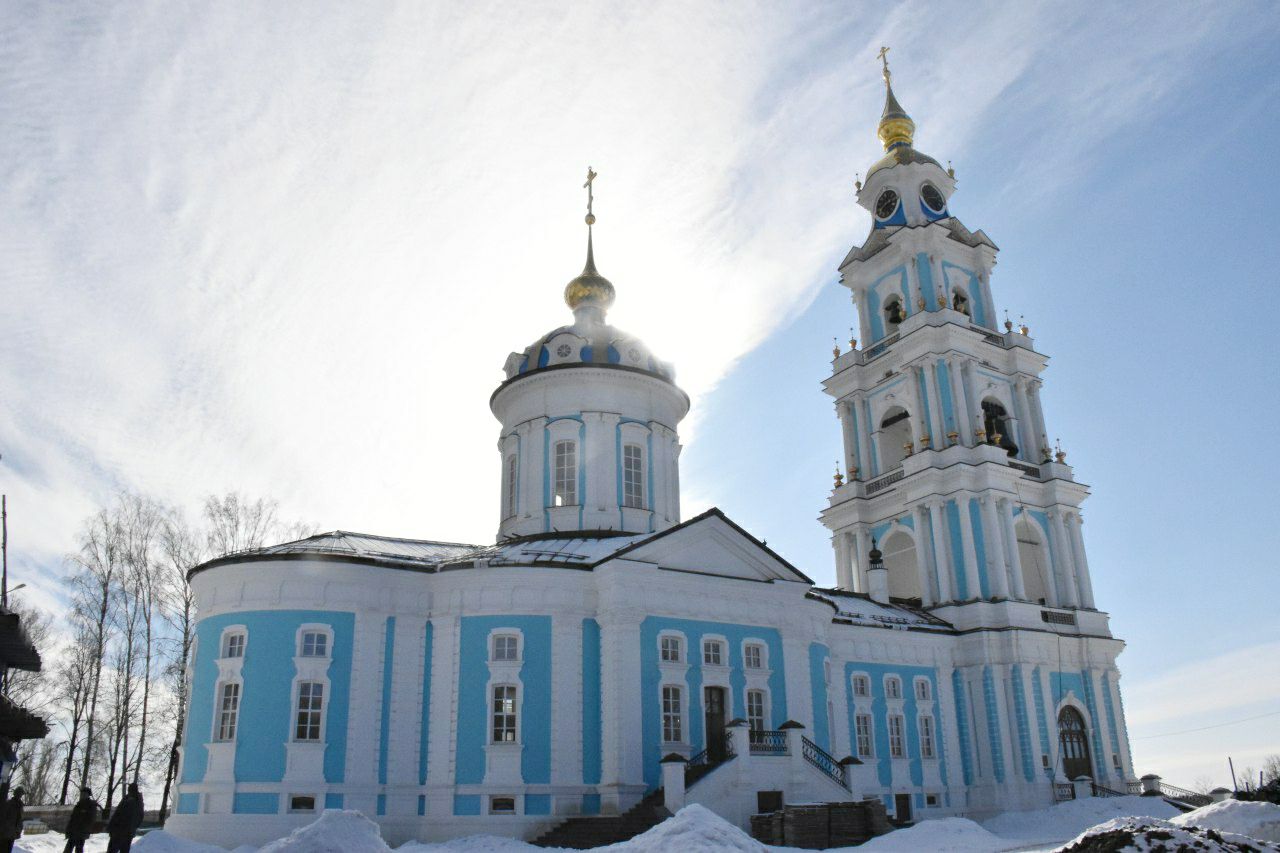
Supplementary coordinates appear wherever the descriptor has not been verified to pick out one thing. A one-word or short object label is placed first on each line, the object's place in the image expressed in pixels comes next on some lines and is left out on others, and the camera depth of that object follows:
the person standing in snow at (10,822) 13.88
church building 20.33
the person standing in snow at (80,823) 15.05
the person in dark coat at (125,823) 14.15
